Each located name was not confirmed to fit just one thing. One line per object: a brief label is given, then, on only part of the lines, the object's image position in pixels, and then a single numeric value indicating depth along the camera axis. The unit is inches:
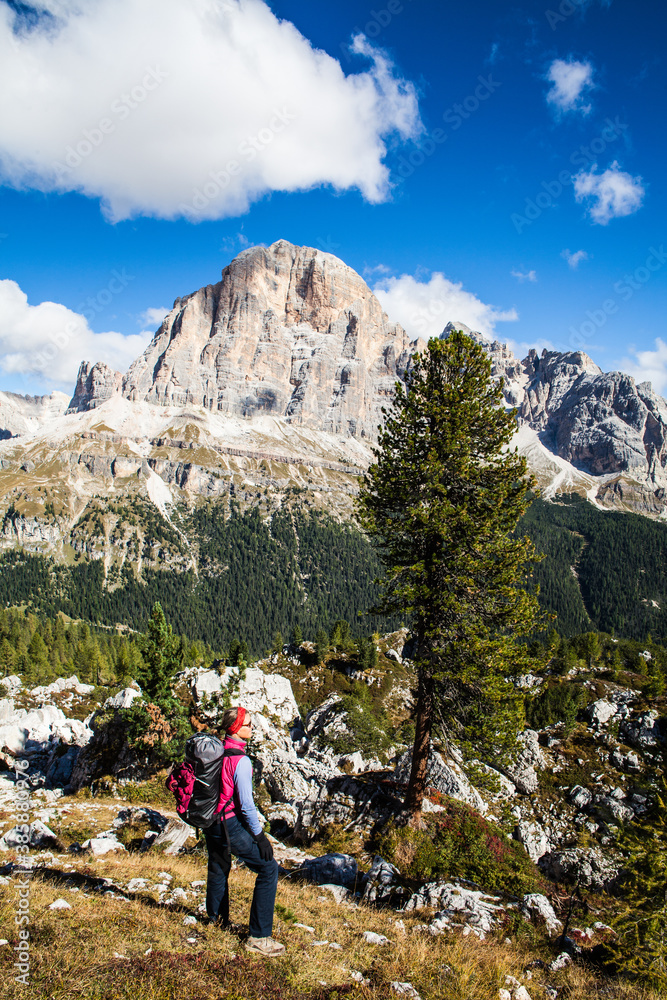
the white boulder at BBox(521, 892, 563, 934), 394.3
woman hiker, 285.4
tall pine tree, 542.0
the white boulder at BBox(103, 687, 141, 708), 1600.6
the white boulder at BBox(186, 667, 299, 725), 1438.2
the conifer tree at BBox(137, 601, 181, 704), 1093.8
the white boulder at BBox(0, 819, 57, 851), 538.6
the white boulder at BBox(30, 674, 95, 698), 1963.6
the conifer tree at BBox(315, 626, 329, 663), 2768.2
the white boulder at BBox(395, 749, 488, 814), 972.6
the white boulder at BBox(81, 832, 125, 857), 545.6
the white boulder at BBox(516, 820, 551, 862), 1039.3
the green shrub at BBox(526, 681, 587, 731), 1649.9
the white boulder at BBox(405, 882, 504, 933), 387.7
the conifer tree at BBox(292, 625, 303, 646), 3132.4
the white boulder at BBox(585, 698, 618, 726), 1626.5
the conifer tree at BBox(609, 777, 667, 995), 319.0
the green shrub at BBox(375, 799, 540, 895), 499.8
